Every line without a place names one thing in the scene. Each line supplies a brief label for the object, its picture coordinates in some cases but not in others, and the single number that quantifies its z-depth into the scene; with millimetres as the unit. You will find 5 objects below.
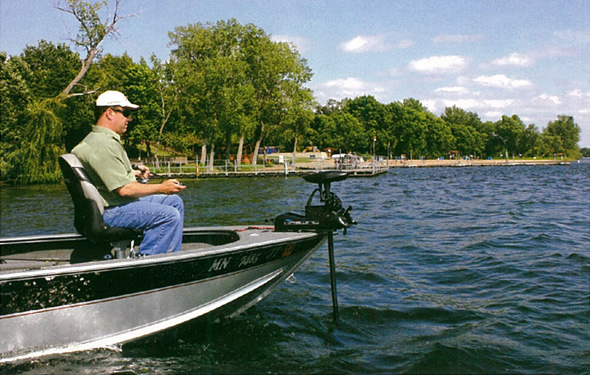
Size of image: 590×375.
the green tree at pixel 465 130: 129975
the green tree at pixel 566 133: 151725
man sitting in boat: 4773
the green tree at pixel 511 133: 135000
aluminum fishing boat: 4516
